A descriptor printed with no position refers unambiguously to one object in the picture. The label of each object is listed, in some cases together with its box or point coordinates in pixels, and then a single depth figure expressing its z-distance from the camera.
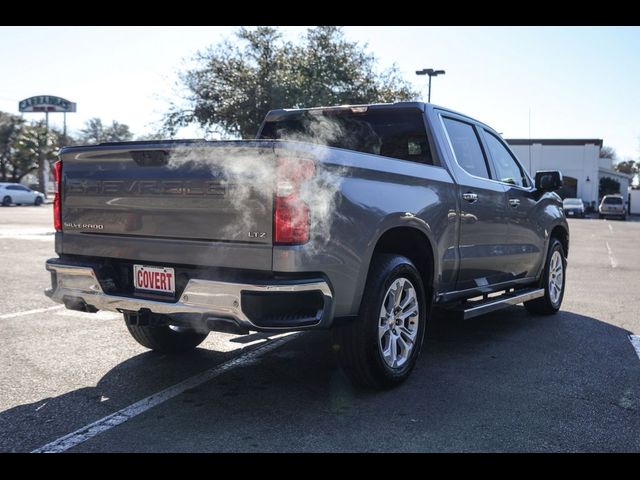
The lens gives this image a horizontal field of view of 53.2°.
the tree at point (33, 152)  58.69
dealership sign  64.88
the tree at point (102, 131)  86.75
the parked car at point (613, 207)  39.85
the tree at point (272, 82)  23.12
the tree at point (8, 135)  60.03
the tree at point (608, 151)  98.44
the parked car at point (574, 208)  39.16
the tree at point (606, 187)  57.59
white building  52.25
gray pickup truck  3.45
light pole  28.92
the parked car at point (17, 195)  38.12
